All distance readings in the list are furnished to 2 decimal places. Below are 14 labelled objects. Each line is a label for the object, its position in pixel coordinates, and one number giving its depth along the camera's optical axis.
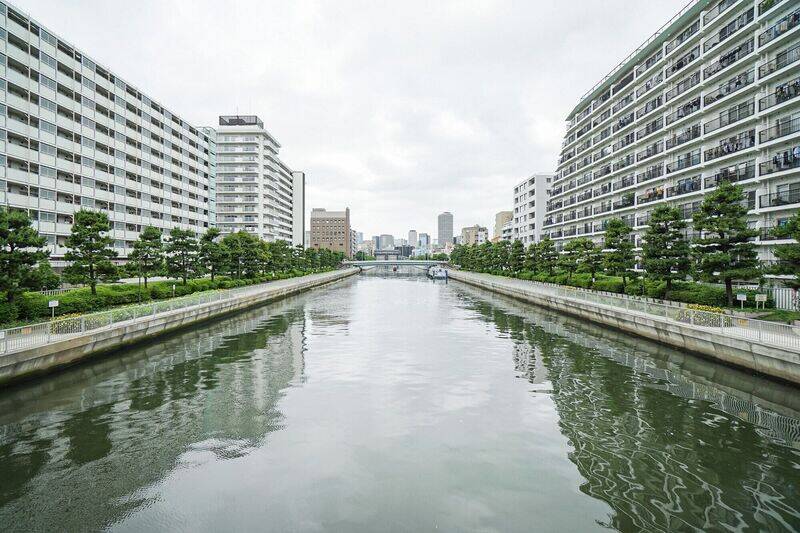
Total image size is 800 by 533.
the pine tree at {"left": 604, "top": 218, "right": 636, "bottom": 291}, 39.06
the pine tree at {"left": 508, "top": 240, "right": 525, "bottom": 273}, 74.62
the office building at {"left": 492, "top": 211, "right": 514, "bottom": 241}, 183.09
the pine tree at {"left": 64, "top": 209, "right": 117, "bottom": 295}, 29.38
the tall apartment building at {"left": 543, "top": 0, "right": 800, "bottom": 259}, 33.09
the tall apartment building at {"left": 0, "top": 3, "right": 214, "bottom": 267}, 43.66
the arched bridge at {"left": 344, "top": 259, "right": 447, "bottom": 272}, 160.99
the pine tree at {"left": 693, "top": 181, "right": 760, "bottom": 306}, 25.22
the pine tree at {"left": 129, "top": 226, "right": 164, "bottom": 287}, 36.50
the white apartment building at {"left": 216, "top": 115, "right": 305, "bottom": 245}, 111.94
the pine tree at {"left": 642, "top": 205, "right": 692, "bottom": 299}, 31.05
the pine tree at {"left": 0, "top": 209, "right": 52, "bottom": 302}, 21.73
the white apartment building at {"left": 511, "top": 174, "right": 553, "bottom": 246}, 100.88
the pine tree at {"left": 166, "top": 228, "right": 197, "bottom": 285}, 43.09
